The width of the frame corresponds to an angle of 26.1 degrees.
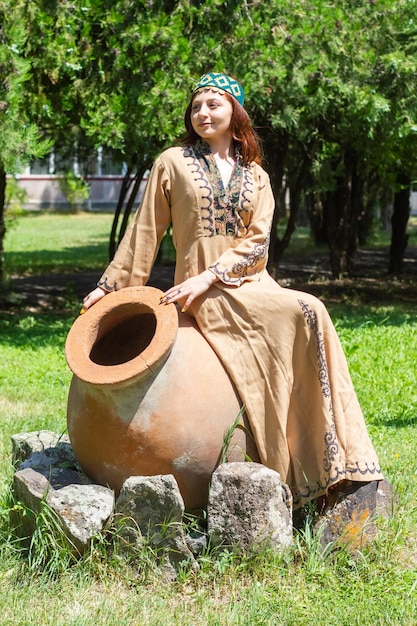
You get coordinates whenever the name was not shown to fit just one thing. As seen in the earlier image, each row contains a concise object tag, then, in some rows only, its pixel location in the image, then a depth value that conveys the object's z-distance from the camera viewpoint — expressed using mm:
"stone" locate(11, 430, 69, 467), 4555
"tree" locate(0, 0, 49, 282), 7691
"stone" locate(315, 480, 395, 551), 3906
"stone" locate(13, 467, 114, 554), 3680
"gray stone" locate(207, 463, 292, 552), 3703
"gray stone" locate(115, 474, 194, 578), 3654
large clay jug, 3758
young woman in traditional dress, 3939
